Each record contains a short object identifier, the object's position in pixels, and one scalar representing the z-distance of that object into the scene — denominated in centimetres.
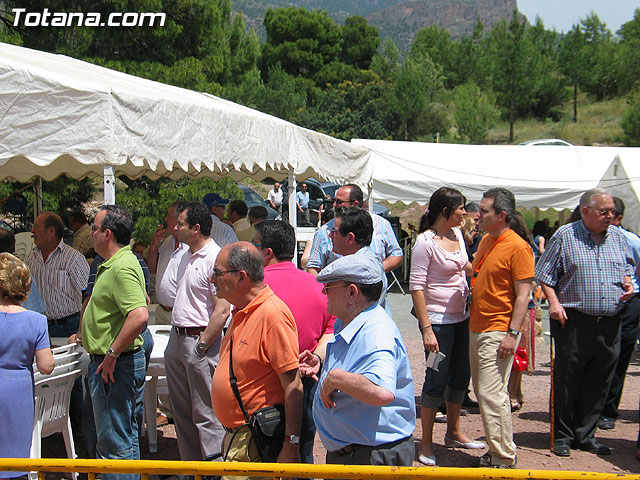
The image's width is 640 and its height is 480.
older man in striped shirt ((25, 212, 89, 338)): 496
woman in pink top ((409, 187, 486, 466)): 456
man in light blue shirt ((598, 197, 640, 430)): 570
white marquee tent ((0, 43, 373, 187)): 382
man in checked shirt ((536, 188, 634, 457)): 471
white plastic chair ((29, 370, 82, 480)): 394
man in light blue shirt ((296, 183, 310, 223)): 1959
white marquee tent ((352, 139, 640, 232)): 1277
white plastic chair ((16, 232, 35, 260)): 755
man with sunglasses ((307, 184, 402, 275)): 464
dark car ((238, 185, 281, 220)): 2038
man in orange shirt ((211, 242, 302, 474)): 284
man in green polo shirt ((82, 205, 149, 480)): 358
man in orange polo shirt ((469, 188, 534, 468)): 433
